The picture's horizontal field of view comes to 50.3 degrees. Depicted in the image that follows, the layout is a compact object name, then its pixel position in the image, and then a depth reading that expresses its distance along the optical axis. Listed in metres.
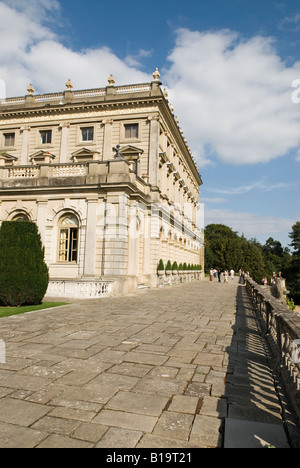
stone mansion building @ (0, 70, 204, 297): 15.91
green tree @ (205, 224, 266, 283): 60.62
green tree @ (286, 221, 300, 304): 59.09
